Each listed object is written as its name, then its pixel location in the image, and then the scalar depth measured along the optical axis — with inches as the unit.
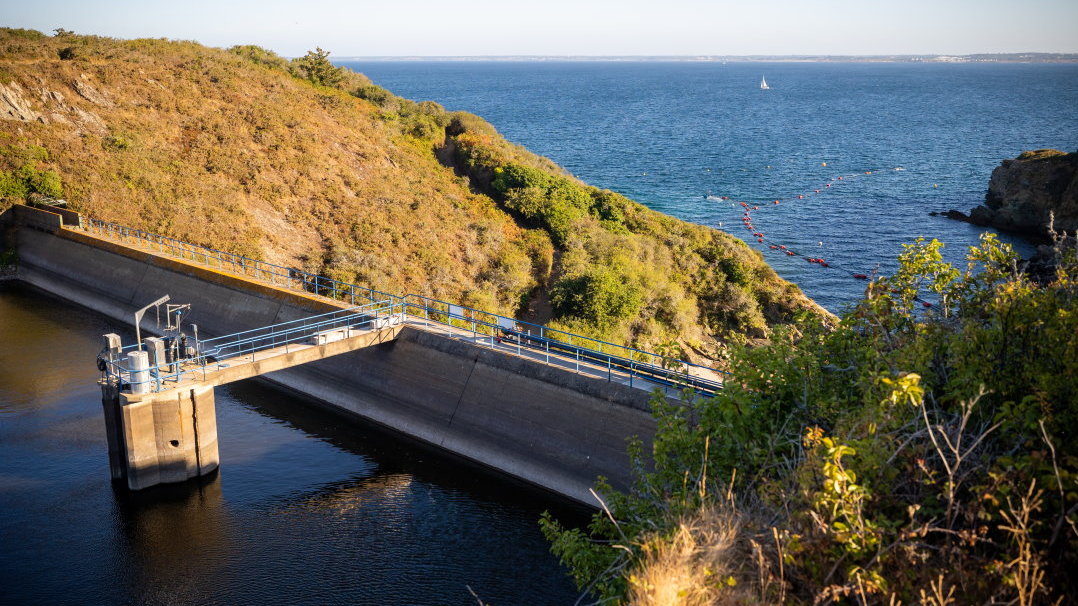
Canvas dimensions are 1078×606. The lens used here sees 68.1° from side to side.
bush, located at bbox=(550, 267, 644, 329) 1467.8
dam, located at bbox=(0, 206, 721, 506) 877.8
